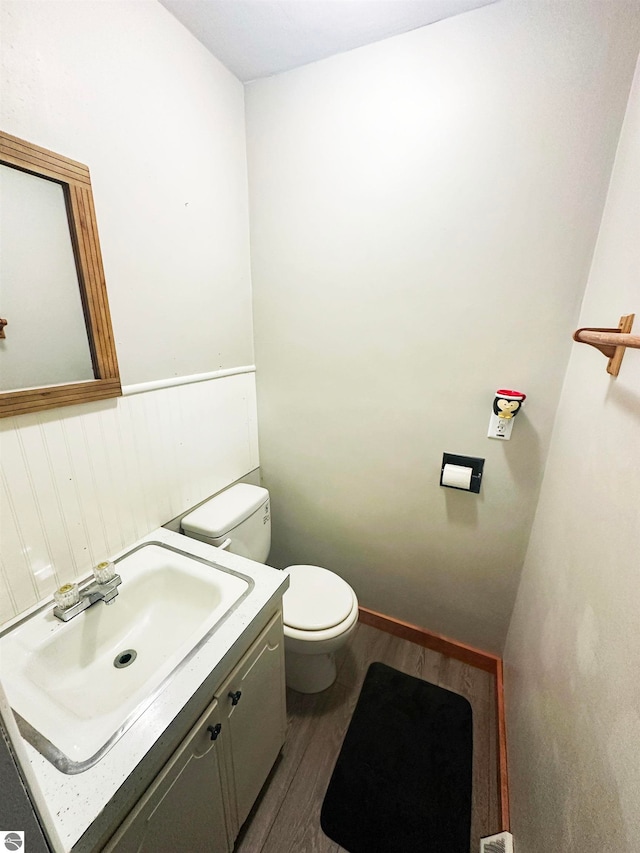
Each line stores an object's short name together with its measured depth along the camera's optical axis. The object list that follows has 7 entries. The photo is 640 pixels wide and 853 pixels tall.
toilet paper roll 1.34
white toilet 1.29
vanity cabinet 0.66
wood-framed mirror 0.82
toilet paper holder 1.35
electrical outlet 1.26
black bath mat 1.07
